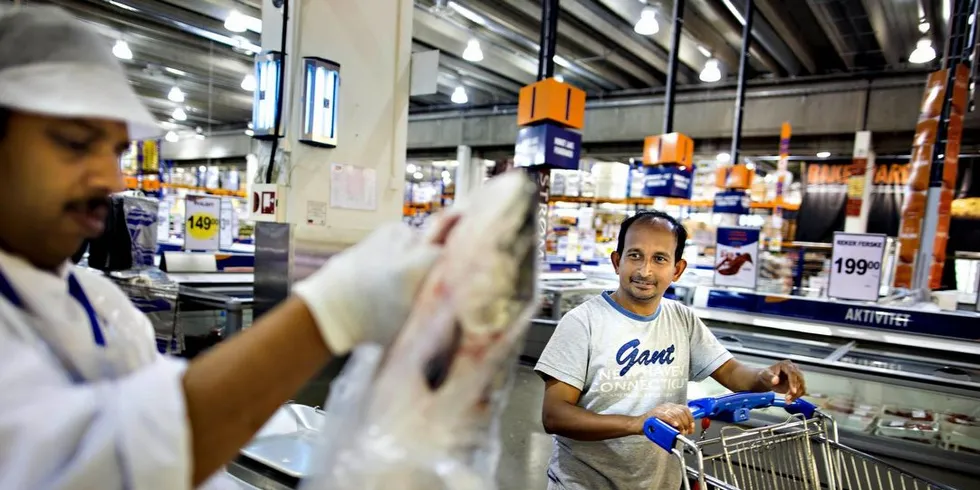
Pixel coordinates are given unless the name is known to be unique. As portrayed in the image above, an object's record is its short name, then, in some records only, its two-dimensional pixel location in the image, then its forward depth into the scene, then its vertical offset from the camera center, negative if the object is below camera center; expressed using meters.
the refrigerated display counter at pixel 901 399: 3.19 -1.04
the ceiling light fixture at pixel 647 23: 7.20 +2.72
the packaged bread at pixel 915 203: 6.60 +0.52
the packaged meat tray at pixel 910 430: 3.47 -1.22
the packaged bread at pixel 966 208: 12.46 +0.96
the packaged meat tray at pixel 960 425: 3.35 -1.11
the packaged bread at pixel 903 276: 6.79 -0.40
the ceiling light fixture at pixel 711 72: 8.90 +2.63
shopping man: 1.69 -0.47
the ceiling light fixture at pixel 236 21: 7.17 +2.35
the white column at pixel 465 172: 14.33 +1.12
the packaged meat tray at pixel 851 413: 3.73 -1.22
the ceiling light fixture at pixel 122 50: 8.78 +2.29
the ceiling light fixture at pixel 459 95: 11.19 +2.46
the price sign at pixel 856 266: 4.92 -0.23
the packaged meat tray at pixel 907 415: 3.60 -1.15
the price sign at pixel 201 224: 7.22 -0.40
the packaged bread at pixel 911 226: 6.63 +0.24
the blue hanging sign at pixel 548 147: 5.27 +0.73
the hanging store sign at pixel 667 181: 7.44 +0.65
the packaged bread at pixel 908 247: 6.71 -0.03
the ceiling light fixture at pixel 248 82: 10.30 +2.22
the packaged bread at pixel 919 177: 6.57 +0.84
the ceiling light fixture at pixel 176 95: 12.51 +2.31
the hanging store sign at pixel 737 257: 5.72 -0.27
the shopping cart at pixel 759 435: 1.44 -0.63
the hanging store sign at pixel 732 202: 9.28 +0.52
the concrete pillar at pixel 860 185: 10.23 +1.15
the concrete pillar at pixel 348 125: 3.19 +0.52
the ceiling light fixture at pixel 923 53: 7.44 +2.69
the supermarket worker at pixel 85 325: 0.52 -0.14
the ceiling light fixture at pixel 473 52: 8.72 +2.65
